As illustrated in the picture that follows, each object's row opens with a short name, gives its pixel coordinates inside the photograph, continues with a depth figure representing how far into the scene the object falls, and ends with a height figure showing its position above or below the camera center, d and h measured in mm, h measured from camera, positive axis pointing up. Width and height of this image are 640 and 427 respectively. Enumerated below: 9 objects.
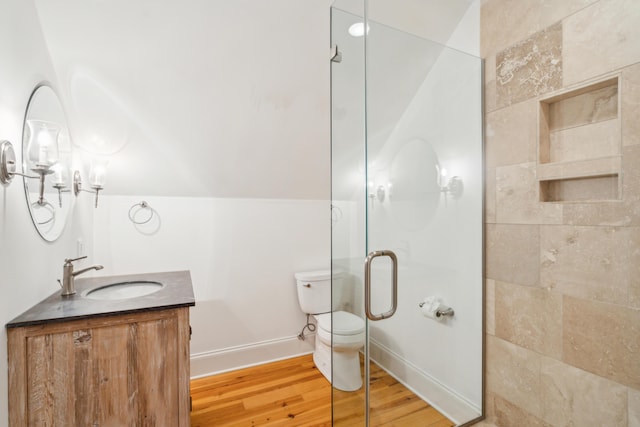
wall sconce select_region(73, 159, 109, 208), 1809 +237
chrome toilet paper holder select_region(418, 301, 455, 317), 1633 -545
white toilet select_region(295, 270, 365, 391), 1357 -638
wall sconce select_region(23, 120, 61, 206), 1216 +271
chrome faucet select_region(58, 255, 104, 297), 1447 -317
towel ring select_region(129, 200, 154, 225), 2150 +17
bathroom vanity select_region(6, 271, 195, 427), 1125 -607
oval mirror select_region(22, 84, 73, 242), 1231 +223
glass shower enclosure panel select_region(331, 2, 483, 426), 1319 -17
